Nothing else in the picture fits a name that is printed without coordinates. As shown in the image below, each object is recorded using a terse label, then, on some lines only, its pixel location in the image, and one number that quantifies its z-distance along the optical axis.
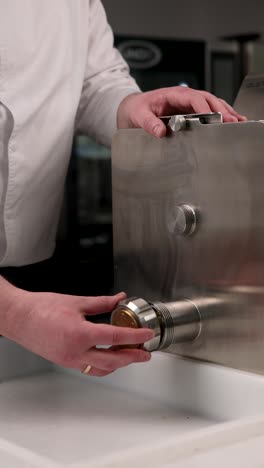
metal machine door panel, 1.45
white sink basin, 1.29
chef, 1.76
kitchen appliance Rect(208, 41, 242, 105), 5.78
